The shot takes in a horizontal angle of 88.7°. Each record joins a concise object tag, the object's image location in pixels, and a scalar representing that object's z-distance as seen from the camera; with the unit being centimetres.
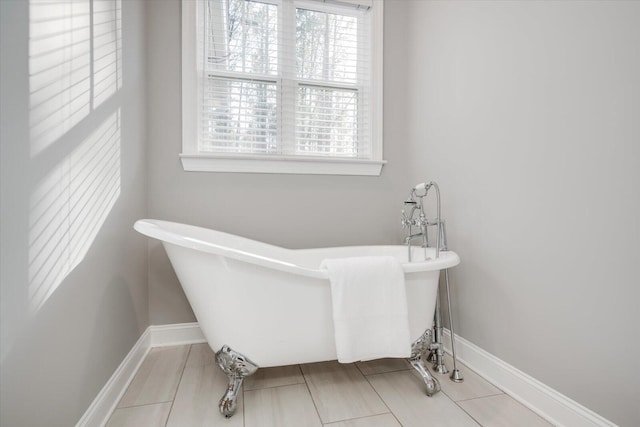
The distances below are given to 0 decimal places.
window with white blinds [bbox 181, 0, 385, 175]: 205
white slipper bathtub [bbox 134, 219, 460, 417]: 130
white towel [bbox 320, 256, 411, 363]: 134
